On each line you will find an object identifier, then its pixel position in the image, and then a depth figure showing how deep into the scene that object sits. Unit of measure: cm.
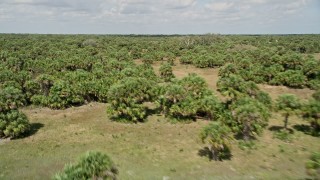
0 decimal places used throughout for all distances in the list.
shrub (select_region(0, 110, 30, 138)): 4481
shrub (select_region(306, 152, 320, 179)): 2623
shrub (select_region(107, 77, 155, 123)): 5183
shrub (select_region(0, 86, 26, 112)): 4734
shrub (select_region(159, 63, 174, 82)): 8401
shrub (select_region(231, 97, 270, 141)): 4302
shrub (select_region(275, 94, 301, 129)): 4642
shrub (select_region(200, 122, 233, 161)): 3703
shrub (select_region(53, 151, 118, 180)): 2426
